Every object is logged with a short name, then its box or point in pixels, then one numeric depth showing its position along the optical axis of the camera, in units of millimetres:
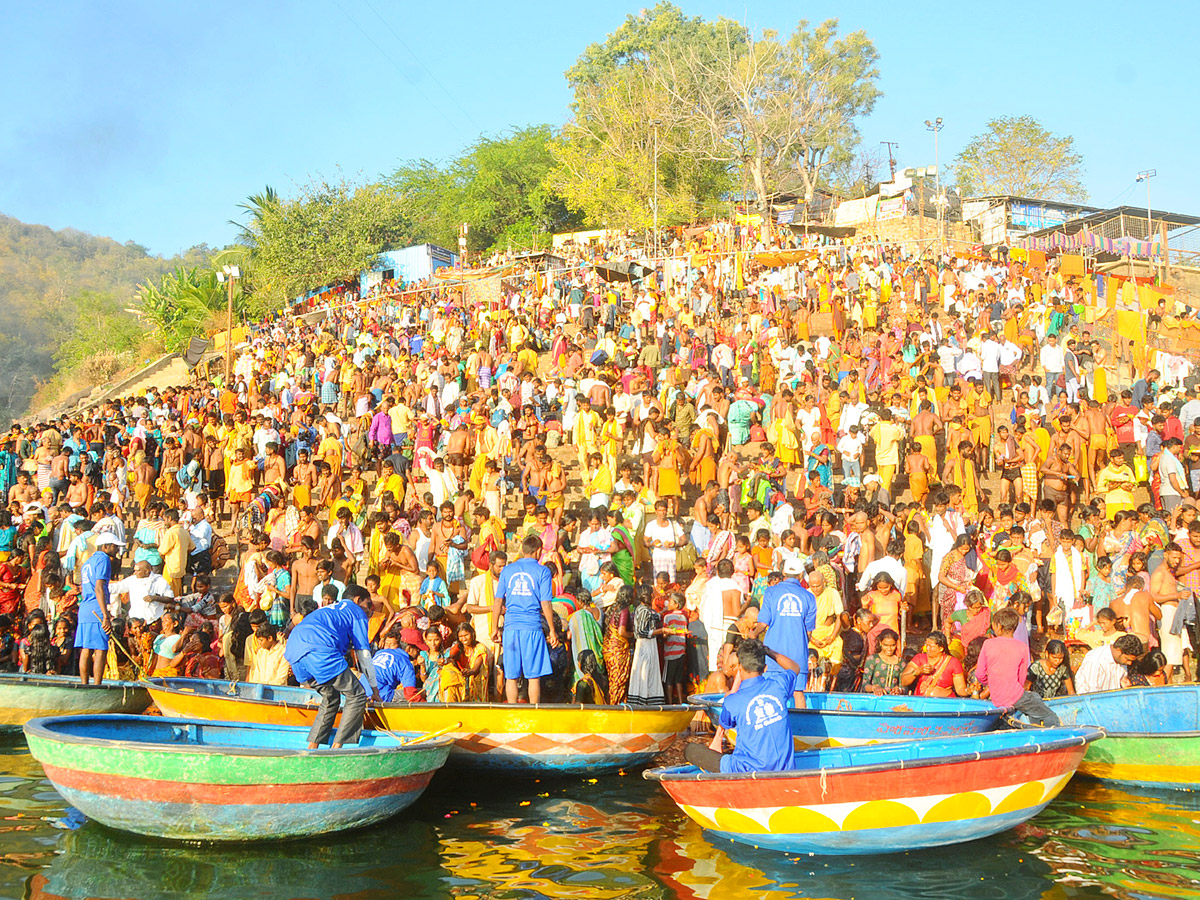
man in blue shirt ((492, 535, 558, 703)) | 10102
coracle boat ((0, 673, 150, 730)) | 11078
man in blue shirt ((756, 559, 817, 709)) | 9609
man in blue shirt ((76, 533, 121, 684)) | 11742
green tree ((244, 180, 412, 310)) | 44719
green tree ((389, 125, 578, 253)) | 56906
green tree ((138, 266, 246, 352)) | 45125
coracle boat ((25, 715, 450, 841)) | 8156
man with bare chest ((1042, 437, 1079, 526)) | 13539
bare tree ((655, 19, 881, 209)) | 46844
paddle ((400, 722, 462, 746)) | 8805
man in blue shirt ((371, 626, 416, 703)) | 10086
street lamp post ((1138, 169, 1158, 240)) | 33906
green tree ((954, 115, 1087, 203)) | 54969
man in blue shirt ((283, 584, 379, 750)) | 8523
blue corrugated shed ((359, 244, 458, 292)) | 44875
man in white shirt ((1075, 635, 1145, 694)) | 9602
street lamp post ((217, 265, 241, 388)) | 27062
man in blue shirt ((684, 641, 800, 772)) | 7594
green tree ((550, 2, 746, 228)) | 46750
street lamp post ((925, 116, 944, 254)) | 40500
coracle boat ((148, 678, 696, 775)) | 9508
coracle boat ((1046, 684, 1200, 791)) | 8766
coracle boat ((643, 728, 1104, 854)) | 7484
